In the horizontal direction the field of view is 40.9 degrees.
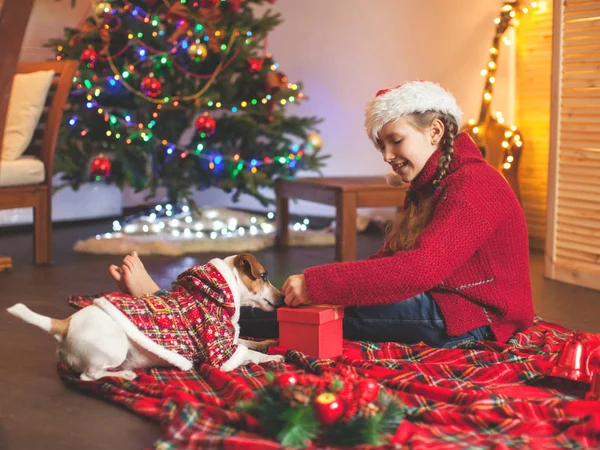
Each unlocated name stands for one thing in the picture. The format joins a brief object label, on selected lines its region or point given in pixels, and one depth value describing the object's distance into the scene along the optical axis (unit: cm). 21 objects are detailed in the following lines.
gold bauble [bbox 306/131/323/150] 549
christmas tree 514
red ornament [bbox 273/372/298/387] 174
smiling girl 221
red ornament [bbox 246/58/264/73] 518
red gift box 225
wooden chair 411
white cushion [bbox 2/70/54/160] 431
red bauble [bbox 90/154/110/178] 490
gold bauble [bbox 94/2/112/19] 501
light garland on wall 482
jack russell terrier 204
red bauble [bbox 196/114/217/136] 512
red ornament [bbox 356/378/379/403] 169
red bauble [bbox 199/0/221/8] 505
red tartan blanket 168
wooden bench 405
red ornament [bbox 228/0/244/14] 516
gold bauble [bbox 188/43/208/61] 499
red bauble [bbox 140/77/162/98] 500
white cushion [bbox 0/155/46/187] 404
